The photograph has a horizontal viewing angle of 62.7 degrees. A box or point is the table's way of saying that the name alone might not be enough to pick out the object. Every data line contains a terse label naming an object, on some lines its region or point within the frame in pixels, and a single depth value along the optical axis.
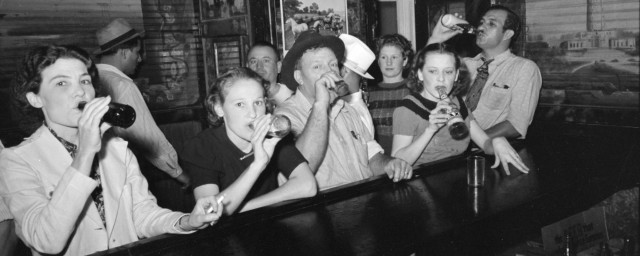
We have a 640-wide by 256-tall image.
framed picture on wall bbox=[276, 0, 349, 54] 4.22
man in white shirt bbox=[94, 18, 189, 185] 3.56
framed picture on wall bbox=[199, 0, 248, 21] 4.24
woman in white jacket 1.61
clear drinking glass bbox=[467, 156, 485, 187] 2.25
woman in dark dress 2.06
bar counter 1.67
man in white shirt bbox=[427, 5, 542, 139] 3.90
